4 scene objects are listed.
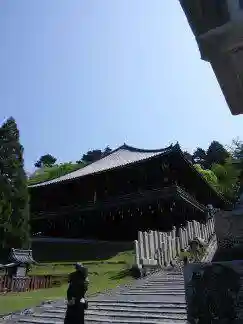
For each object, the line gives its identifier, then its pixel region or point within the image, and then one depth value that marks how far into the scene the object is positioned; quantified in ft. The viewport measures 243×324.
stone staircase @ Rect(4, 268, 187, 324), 21.62
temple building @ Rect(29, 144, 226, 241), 78.84
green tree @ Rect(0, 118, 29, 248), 72.33
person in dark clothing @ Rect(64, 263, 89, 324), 18.37
